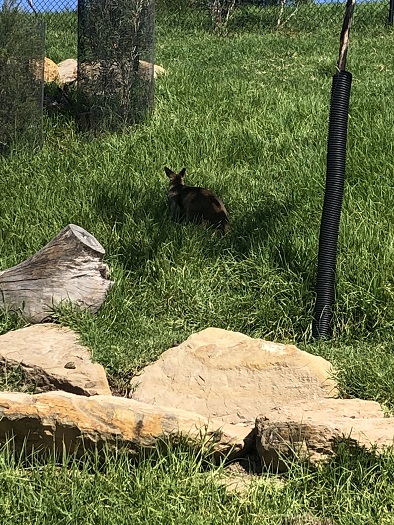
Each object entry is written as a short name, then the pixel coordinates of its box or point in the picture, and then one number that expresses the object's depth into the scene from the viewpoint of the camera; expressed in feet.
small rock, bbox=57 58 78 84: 32.88
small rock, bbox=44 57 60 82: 32.38
